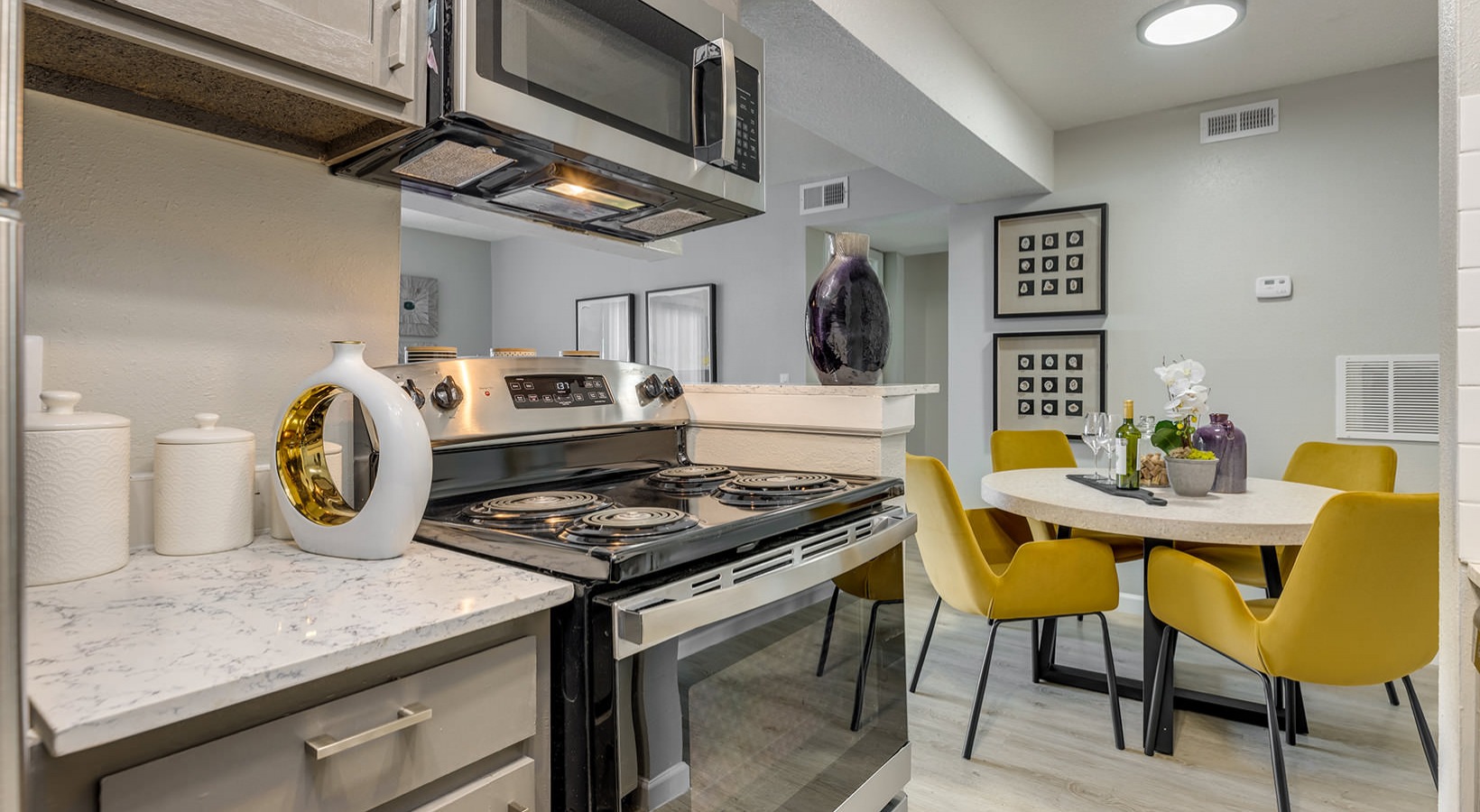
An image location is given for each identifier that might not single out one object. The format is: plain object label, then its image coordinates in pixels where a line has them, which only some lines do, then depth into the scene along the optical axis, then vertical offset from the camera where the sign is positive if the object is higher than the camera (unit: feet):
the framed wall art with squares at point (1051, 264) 12.19 +2.39
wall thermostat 10.81 +1.72
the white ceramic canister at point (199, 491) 3.32 -0.40
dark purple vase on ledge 5.81 +0.66
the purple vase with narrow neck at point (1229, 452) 8.08 -0.54
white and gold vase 3.14 -0.34
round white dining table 6.29 -1.03
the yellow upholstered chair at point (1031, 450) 10.91 -0.70
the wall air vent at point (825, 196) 15.56 +4.47
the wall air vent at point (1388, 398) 9.99 +0.08
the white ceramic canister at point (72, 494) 2.85 -0.36
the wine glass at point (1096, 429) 8.44 -0.29
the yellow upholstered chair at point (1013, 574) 6.98 -1.64
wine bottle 8.07 -0.62
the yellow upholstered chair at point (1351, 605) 5.09 -1.49
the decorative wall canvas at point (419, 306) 20.98 +2.85
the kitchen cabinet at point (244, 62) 2.77 +1.46
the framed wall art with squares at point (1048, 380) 12.30 +0.42
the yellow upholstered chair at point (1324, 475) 8.61 -0.90
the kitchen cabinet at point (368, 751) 1.93 -1.04
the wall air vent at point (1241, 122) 10.87 +4.25
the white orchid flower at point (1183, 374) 8.18 +0.32
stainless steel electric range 2.95 -0.84
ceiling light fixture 7.98 +4.28
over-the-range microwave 3.59 +1.63
